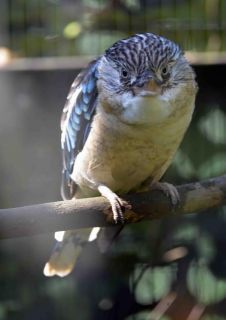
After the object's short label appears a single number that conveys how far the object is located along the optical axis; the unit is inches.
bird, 109.1
